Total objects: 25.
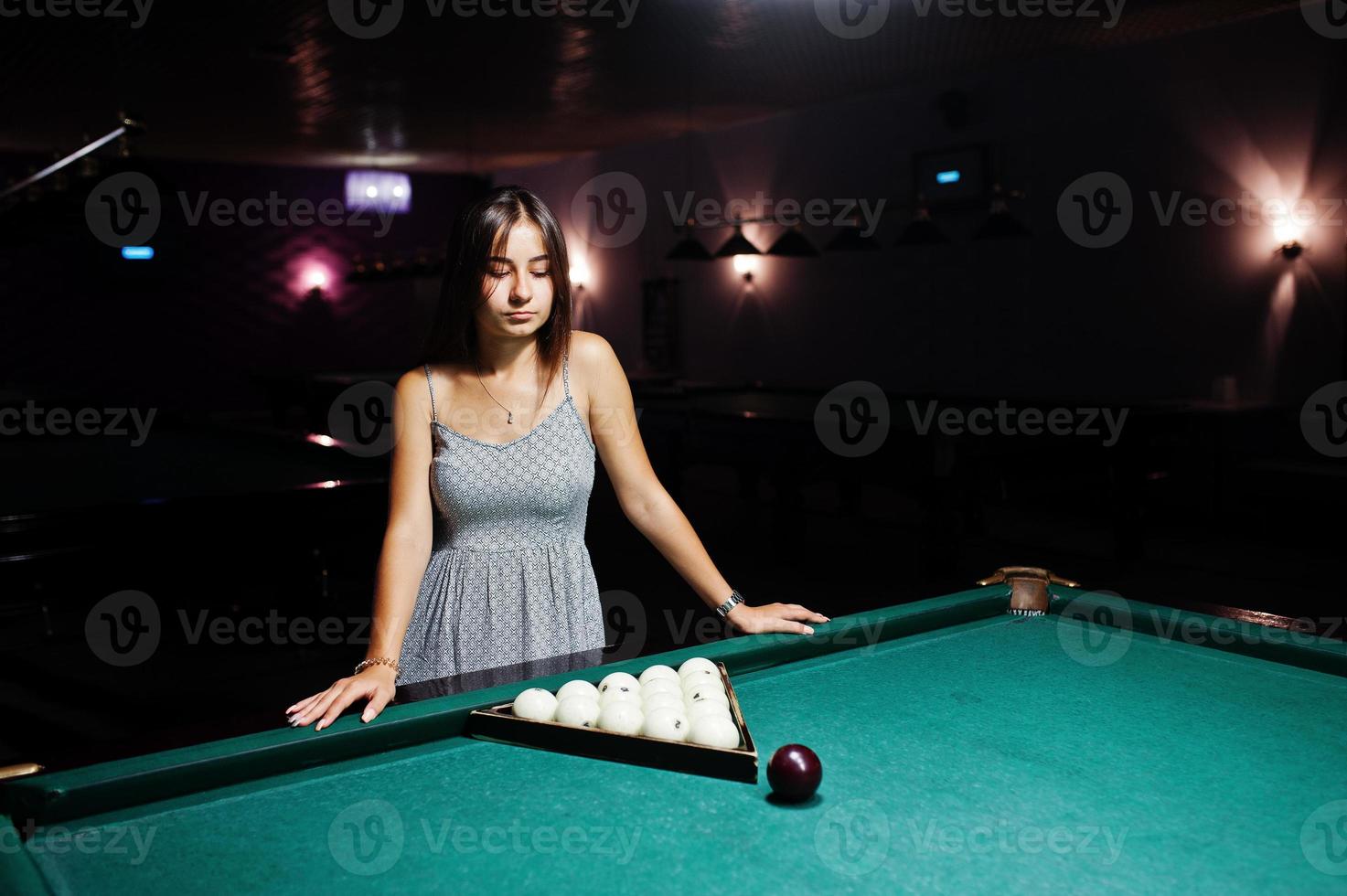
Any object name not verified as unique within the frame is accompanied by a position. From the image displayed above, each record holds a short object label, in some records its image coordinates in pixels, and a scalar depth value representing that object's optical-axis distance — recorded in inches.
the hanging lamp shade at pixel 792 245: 289.0
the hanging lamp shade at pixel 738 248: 298.0
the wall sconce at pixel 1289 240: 263.7
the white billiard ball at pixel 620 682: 59.4
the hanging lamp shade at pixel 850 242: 283.6
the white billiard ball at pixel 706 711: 53.6
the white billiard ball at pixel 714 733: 51.9
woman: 78.7
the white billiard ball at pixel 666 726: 53.3
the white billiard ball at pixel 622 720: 54.1
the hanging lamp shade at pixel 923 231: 260.1
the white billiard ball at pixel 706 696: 56.9
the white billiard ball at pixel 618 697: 56.3
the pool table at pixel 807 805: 42.3
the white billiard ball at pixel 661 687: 58.2
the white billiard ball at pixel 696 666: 62.4
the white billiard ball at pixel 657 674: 60.6
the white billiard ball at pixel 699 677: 59.9
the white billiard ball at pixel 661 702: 55.5
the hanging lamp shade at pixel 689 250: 304.7
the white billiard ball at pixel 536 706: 55.7
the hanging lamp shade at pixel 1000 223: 252.8
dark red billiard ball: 47.3
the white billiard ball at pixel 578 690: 57.6
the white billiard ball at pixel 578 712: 55.2
